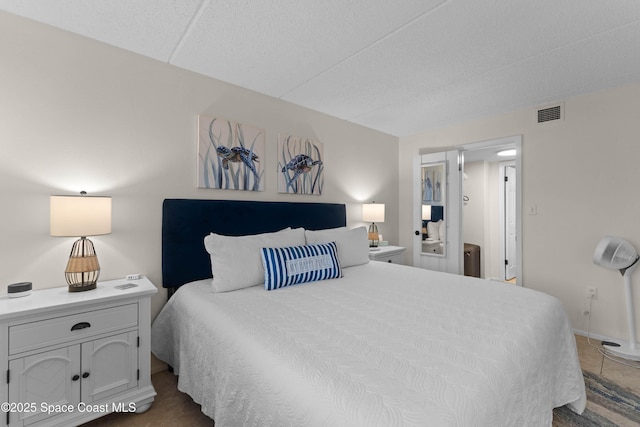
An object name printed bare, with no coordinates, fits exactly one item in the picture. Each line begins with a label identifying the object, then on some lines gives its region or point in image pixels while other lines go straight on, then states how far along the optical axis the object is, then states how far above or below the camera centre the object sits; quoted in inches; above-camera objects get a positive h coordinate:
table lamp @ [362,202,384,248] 143.3 -0.5
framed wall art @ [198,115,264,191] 96.3 +20.8
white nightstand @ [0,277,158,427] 56.1 -30.4
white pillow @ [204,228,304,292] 78.9 -13.6
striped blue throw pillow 81.8 -15.6
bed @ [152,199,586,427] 36.5 -22.3
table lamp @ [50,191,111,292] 64.4 -3.2
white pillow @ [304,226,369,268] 104.3 -10.6
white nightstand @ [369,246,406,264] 132.7 -19.7
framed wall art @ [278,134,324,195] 116.5 +20.4
